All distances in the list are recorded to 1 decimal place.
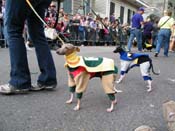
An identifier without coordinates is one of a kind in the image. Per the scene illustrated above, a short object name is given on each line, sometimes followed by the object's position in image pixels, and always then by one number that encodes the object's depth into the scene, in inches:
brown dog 87.4
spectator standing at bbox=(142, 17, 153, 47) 457.1
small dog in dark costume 122.9
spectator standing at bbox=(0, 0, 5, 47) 299.2
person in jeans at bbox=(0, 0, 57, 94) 97.8
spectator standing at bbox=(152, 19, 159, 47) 508.1
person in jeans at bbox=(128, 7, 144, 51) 357.1
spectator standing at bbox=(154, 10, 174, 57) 303.9
